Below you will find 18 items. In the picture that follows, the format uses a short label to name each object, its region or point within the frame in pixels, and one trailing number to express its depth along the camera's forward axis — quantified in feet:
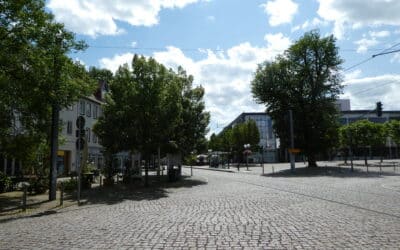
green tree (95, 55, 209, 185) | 79.15
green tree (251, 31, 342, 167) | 149.18
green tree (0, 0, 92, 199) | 51.47
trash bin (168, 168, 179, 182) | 99.04
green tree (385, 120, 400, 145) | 217.97
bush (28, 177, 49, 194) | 67.92
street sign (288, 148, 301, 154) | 136.87
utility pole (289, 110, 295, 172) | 138.58
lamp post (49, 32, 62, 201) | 54.85
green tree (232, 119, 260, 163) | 286.46
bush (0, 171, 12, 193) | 71.16
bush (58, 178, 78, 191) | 75.66
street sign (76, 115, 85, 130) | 52.54
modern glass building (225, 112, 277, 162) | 348.59
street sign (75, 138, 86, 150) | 51.37
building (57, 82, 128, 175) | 138.95
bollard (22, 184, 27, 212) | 45.16
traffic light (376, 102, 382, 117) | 97.30
